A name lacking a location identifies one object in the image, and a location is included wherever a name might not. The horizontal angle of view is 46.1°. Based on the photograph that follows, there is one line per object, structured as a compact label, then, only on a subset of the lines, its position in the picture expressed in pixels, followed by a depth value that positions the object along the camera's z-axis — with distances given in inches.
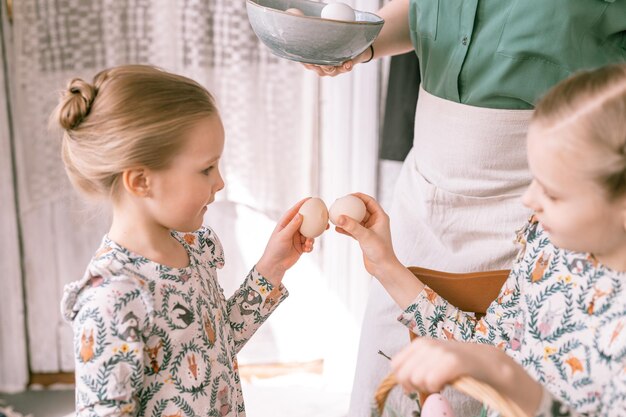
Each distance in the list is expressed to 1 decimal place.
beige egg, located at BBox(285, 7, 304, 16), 54.3
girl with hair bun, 40.9
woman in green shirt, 53.2
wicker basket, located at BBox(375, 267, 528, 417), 51.6
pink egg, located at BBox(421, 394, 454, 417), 46.3
